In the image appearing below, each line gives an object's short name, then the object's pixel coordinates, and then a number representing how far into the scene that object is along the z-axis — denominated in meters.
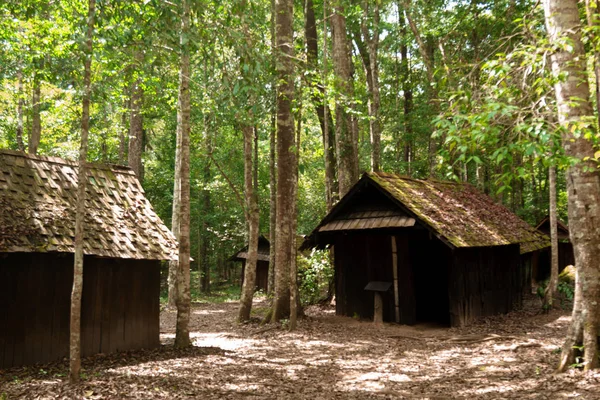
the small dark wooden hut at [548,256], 24.19
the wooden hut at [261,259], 27.88
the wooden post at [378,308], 15.21
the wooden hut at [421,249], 14.48
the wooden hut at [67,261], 9.33
